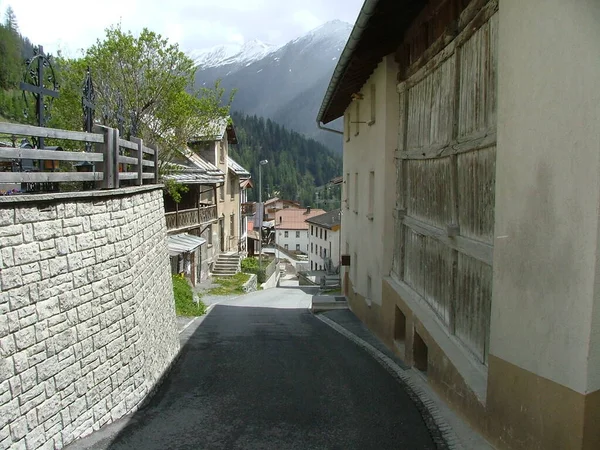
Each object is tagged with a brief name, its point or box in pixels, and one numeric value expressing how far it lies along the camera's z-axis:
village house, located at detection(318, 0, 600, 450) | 4.60
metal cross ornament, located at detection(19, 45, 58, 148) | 8.29
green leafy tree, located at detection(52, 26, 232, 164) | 18.28
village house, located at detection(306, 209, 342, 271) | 56.53
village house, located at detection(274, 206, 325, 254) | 91.50
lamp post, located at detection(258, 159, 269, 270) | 34.84
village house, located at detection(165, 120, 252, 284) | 25.08
